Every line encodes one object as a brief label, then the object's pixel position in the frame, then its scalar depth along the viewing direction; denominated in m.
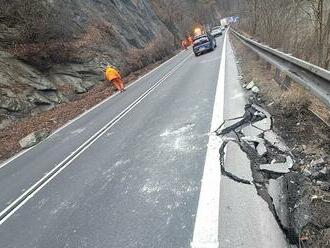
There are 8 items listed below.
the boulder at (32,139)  11.23
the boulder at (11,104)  14.91
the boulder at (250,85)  9.14
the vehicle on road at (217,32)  52.75
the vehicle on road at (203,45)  26.42
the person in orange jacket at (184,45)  47.26
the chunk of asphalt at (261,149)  4.89
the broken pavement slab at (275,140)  4.87
